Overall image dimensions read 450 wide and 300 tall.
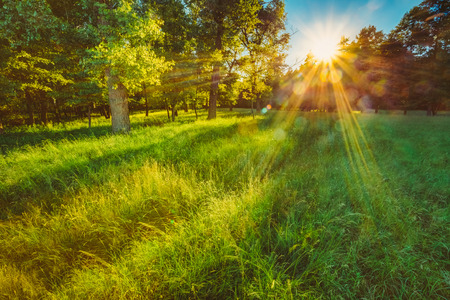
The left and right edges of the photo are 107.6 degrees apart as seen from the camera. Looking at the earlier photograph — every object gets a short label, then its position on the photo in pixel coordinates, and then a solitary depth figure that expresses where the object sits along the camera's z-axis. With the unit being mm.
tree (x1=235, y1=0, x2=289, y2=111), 13375
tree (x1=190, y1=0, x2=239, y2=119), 12203
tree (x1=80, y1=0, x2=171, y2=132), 6141
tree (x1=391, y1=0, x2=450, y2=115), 19688
